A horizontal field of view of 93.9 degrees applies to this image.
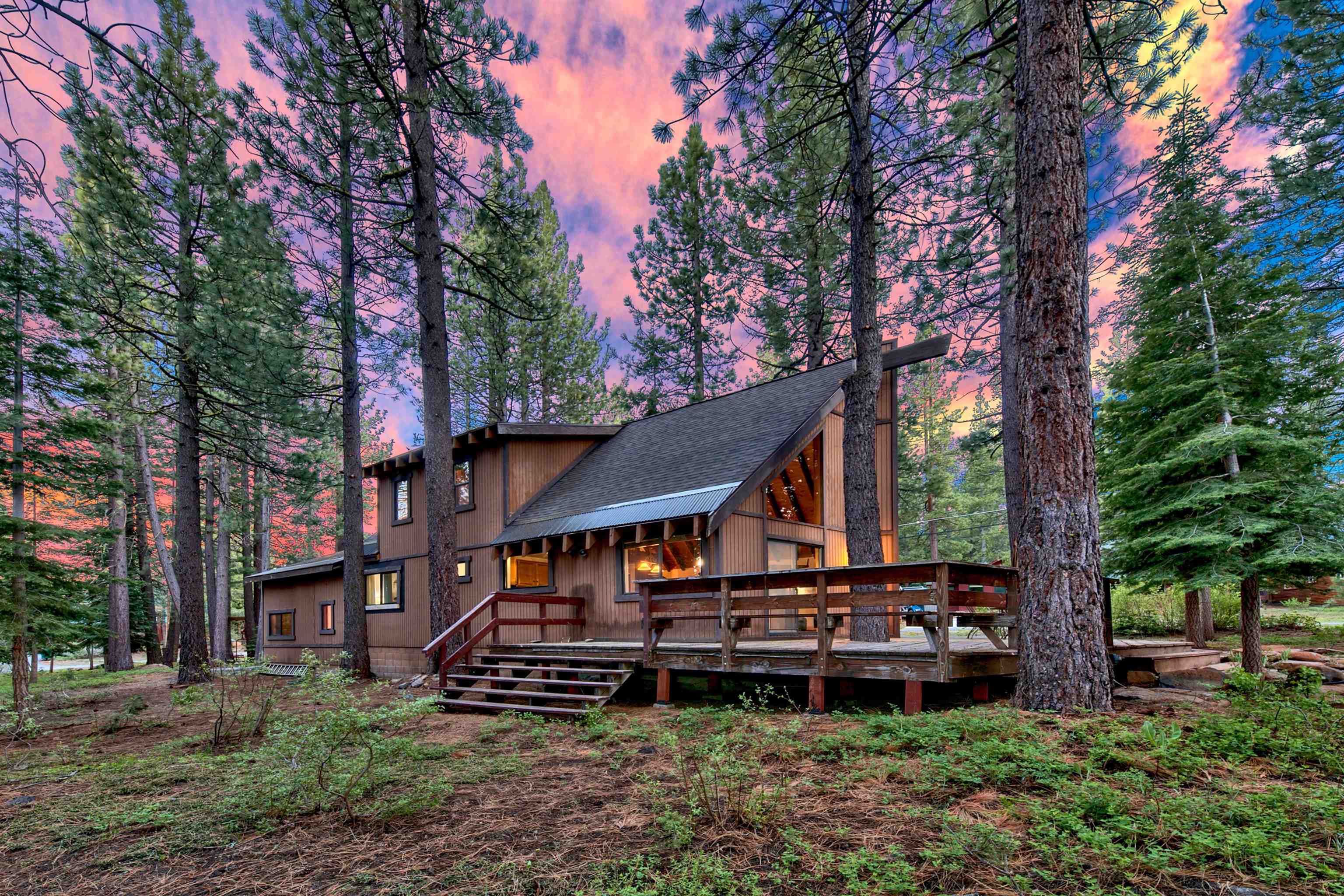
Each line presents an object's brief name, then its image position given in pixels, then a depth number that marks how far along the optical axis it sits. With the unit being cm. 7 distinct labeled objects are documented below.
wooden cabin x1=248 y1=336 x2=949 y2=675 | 1041
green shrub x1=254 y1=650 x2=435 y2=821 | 396
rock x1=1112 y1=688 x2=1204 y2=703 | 575
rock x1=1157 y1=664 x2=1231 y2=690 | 677
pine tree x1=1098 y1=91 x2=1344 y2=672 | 775
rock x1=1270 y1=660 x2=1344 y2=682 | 752
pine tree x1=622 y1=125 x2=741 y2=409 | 2033
